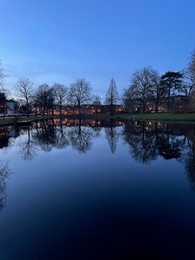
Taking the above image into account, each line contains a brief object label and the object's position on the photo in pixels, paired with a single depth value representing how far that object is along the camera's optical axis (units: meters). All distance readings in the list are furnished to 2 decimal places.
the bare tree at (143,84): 75.00
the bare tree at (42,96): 95.19
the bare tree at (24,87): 85.94
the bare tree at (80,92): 102.00
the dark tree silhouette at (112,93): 96.64
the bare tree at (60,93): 114.44
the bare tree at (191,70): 42.56
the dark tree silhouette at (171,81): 78.88
